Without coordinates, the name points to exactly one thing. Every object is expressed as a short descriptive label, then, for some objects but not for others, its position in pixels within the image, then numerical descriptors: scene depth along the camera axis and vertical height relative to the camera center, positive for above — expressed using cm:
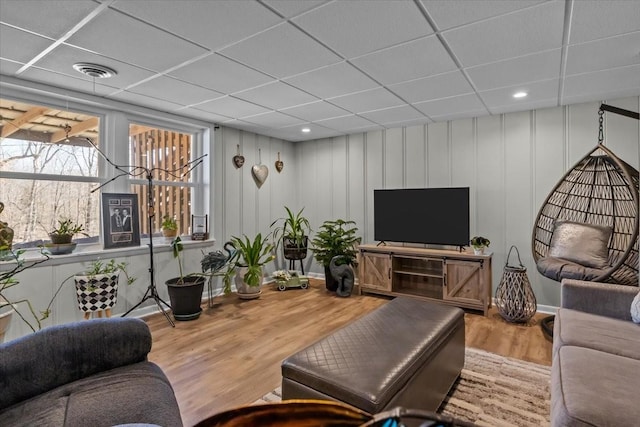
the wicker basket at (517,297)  335 -85
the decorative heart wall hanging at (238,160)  479 +77
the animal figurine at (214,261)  392 -54
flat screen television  407 -3
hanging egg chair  287 -13
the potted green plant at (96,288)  304 -66
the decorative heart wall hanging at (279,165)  550 +80
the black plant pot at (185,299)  353 -89
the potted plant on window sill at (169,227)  401 -14
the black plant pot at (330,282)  468 -95
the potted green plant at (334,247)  470 -47
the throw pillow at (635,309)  205 -61
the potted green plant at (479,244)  382 -36
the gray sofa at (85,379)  121 -70
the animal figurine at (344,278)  446 -86
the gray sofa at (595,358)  121 -70
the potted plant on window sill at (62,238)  312 -21
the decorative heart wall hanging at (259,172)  509 +64
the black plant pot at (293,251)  515 -56
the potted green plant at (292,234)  516 -33
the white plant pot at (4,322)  231 -73
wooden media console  373 -76
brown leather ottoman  146 -73
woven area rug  190 -115
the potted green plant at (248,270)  430 -72
